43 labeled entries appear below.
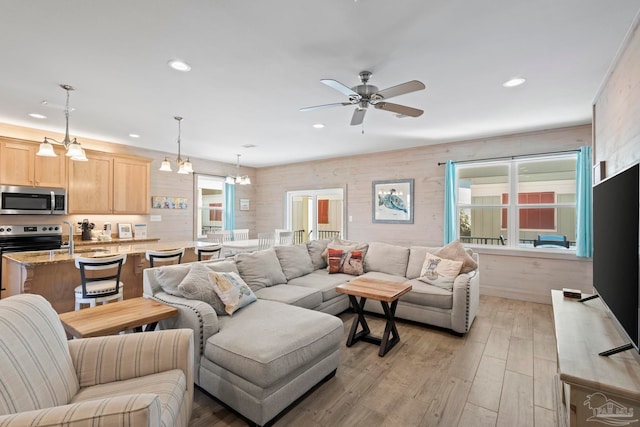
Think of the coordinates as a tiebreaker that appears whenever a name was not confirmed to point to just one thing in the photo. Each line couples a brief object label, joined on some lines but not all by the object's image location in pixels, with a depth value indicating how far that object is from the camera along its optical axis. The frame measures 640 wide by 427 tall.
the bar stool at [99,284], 2.95
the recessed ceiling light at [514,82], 2.88
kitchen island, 3.10
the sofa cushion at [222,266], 2.94
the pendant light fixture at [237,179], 6.02
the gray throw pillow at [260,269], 3.38
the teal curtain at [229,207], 7.43
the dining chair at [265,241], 5.41
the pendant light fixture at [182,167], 4.10
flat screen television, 1.56
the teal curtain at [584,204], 4.15
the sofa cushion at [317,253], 4.63
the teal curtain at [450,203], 5.25
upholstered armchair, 1.07
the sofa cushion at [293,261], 4.00
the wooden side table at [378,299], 2.95
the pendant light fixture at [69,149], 3.13
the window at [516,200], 4.62
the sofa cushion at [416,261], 4.17
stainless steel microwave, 4.25
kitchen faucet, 3.57
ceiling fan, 2.36
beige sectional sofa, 1.91
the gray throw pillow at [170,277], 2.57
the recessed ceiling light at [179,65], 2.55
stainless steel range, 4.31
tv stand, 1.39
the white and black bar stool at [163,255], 3.59
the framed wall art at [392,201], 5.87
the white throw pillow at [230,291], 2.54
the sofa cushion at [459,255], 3.77
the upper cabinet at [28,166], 4.25
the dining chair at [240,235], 6.63
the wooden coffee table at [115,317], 1.92
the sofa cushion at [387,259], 4.34
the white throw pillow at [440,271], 3.66
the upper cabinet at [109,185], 4.90
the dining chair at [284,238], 5.89
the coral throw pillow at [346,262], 4.38
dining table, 5.16
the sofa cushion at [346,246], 4.63
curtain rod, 4.43
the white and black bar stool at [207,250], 4.26
